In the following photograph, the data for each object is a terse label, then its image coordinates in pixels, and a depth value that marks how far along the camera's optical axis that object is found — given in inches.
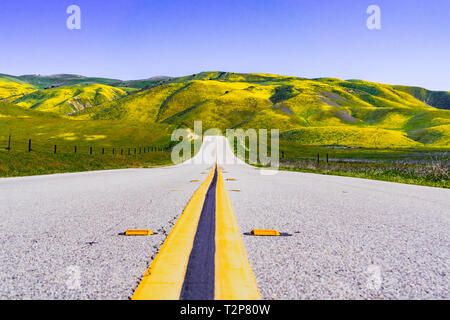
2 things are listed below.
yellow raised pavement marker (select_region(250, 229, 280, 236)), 179.8
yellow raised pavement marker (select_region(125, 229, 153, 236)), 178.2
